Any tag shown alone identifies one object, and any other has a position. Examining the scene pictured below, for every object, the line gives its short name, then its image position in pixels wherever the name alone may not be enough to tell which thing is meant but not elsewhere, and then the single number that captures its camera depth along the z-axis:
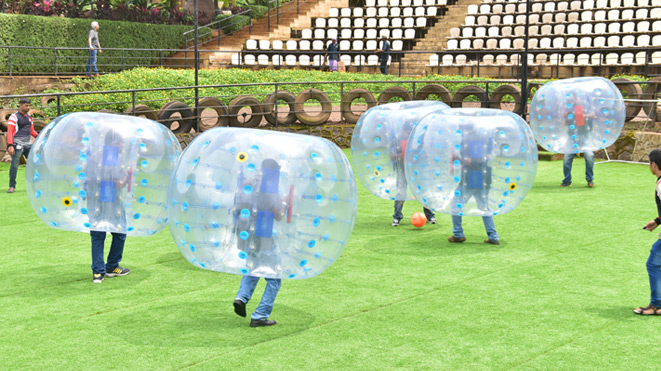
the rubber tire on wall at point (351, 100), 21.42
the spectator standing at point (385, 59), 29.31
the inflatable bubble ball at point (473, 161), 9.16
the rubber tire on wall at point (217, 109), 19.34
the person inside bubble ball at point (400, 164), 10.50
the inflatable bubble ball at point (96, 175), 7.81
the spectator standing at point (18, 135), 13.70
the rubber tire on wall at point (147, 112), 18.14
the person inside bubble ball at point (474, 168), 9.14
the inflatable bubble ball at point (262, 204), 6.16
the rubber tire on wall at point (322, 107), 20.83
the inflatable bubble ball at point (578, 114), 13.69
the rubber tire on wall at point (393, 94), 21.58
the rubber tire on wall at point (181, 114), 18.30
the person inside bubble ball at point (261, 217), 6.13
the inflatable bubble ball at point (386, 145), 10.53
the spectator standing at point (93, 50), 26.59
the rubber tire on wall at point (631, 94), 19.00
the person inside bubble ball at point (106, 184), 7.81
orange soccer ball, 11.34
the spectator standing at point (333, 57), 30.58
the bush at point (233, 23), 36.66
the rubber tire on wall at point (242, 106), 19.72
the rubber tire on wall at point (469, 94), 21.52
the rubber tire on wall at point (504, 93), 21.14
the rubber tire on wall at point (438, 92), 21.64
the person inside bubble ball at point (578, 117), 13.67
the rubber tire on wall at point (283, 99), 20.64
